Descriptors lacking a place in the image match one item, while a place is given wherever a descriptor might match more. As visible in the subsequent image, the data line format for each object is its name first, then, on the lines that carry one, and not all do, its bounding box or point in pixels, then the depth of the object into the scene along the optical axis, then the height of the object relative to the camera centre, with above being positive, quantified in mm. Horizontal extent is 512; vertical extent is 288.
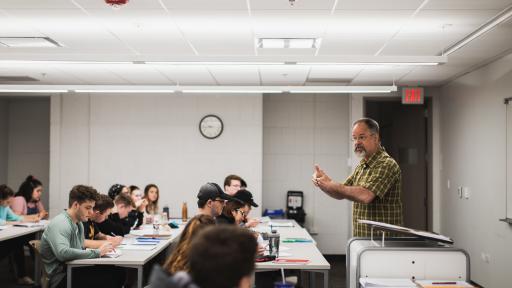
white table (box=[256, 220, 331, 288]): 4094 -705
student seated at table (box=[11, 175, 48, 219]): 7816 -437
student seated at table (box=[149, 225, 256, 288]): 1646 -276
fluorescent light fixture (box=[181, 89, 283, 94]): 6859 +892
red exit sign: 8109 +993
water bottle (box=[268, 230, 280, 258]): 4410 -598
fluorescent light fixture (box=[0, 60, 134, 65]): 4794 +858
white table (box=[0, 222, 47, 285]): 5855 -700
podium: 3307 -549
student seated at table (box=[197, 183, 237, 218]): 3965 -229
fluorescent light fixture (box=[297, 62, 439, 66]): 4875 +868
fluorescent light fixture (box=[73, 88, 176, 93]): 6785 +886
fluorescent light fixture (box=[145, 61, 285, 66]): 4812 +865
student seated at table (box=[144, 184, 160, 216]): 7691 -419
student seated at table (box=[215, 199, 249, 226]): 4637 -394
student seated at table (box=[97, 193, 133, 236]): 5873 -476
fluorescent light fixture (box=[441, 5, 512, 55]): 4473 +1164
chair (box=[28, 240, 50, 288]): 4273 -824
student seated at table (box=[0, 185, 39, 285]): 6439 -841
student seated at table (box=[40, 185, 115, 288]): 4199 -592
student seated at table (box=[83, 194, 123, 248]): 5043 -502
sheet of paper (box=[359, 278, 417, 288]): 3174 -646
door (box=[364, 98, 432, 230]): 9047 +289
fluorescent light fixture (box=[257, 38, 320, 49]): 5578 +1205
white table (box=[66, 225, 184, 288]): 4246 -712
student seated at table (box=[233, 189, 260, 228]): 5645 -305
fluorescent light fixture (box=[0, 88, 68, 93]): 6688 +878
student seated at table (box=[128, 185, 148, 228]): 6463 -518
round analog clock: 8809 +598
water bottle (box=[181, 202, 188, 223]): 7496 -628
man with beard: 3385 -111
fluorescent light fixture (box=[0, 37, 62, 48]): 5652 +1227
